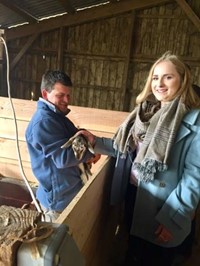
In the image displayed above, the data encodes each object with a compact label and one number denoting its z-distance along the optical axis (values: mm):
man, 1350
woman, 1209
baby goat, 1361
